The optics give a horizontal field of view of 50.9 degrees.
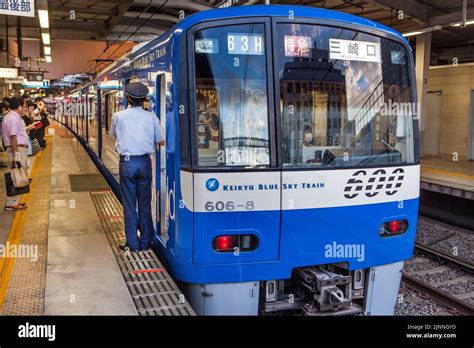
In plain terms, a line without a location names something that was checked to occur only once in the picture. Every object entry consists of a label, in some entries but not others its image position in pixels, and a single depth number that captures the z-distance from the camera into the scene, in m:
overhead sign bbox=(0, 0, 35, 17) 7.36
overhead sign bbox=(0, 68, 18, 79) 13.54
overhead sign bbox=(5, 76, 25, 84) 17.08
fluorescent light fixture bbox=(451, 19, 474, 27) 10.84
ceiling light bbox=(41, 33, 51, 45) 14.00
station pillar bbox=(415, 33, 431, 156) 15.71
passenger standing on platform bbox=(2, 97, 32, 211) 7.00
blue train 3.85
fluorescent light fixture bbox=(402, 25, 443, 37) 11.98
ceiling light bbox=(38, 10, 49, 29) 10.51
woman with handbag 12.45
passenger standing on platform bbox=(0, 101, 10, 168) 12.50
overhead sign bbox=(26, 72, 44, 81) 21.11
